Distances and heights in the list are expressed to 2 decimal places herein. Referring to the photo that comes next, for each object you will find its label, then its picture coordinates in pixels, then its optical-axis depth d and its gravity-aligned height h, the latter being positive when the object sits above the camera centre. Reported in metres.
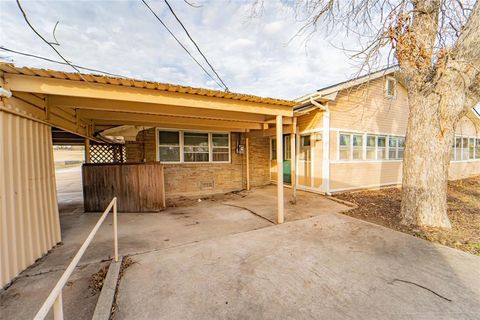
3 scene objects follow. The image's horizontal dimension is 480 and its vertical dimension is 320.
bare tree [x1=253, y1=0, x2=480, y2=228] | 3.93 +1.74
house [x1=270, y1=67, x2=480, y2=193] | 7.50 +0.57
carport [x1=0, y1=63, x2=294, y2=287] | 2.64 +0.88
